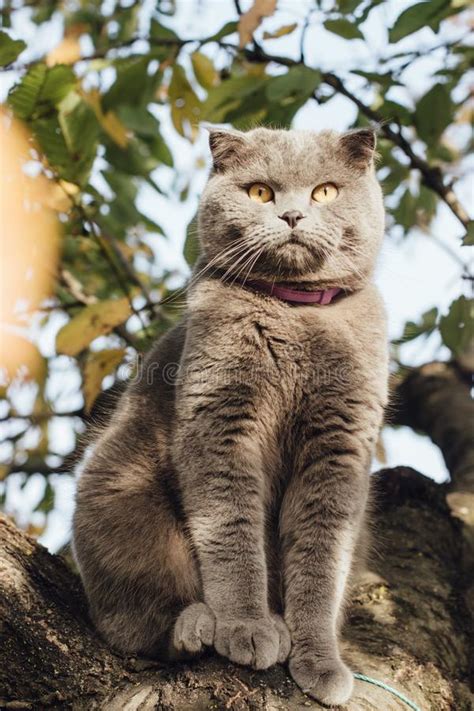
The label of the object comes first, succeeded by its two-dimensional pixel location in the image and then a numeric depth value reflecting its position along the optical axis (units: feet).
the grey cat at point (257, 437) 5.38
